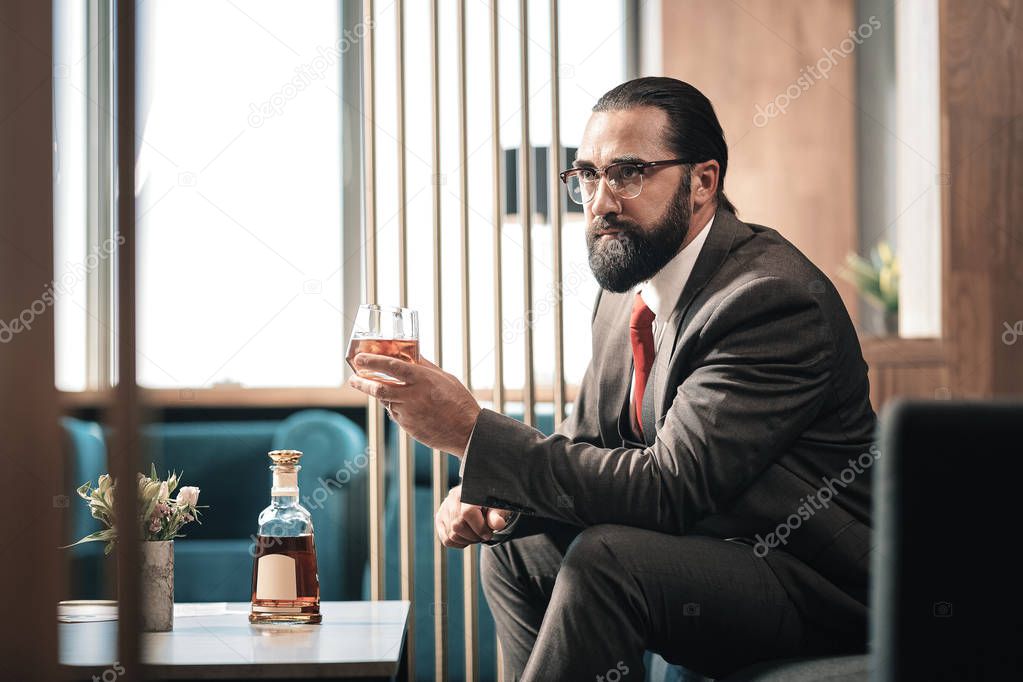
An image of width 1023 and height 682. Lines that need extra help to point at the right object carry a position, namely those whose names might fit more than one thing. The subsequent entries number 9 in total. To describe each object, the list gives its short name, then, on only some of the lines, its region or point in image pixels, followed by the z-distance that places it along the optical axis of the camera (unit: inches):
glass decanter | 119.1
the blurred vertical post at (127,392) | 53.9
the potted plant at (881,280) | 190.9
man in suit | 111.6
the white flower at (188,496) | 124.0
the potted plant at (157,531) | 118.7
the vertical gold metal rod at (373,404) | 141.7
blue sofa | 161.4
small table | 109.9
